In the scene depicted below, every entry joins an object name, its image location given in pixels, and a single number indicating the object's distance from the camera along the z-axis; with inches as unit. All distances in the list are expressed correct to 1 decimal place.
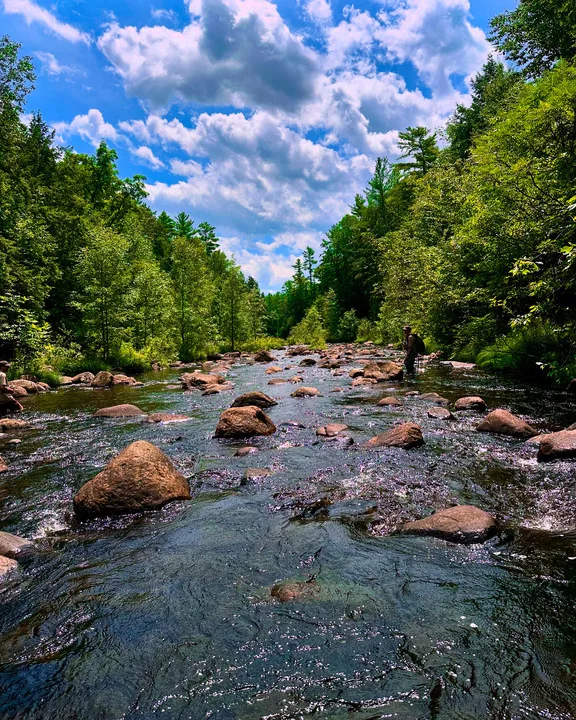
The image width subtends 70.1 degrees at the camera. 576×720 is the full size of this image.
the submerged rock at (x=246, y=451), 322.0
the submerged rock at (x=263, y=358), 1264.8
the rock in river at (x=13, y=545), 180.4
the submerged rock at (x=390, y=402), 484.4
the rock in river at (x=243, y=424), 372.5
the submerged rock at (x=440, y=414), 406.7
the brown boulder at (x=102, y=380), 735.4
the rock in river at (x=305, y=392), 580.4
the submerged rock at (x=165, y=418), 447.2
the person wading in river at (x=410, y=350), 716.0
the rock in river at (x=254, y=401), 498.3
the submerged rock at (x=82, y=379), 780.0
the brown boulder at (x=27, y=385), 652.7
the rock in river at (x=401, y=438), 319.0
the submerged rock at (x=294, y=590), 144.5
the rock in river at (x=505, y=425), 329.4
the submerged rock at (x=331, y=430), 368.2
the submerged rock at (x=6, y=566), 165.3
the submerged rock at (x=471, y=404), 435.5
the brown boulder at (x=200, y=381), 713.6
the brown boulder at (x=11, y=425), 414.3
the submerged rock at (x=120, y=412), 476.4
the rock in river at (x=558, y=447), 268.7
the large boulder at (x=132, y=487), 221.6
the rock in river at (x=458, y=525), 179.0
